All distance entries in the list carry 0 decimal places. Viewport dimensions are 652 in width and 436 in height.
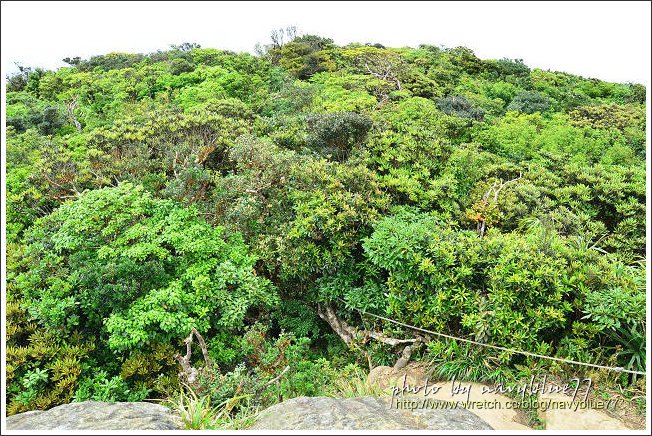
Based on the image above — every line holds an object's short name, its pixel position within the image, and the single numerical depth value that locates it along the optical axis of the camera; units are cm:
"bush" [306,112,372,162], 862
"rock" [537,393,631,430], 390
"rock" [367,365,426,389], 509
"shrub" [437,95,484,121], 1523
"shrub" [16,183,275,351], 539
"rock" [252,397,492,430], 304
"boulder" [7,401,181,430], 303
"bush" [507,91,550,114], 1742
